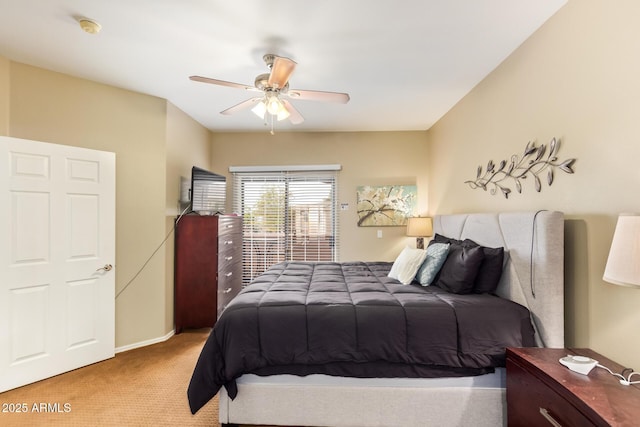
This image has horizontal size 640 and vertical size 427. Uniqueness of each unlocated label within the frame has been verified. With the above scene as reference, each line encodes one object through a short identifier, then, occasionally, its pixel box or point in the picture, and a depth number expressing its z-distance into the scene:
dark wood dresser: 3.32
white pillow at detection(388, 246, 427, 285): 2.42
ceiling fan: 2.00
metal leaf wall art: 1.88
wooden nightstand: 1.08
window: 4.41
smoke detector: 1.89
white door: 2.23
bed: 1.72
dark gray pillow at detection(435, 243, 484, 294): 2.07
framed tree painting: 4.26
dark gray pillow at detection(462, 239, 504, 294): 2.08
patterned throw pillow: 2.34
